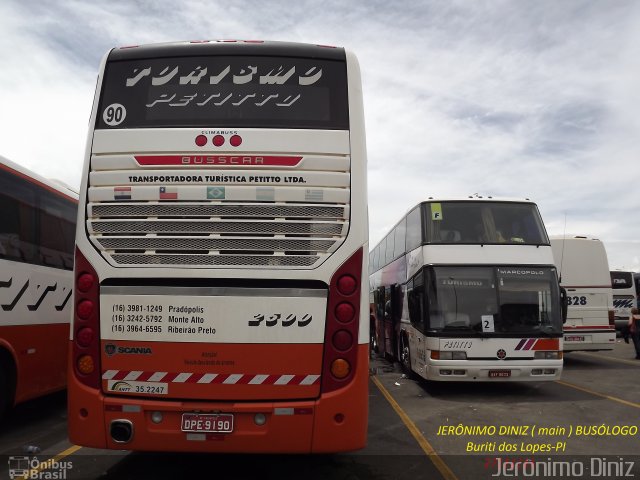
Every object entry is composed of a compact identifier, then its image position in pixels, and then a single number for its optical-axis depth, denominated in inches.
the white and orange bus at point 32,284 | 268.2
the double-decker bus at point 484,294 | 392.2
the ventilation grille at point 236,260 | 176.9
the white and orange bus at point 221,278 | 169.9
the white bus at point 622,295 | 1060.5
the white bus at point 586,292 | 577.3
